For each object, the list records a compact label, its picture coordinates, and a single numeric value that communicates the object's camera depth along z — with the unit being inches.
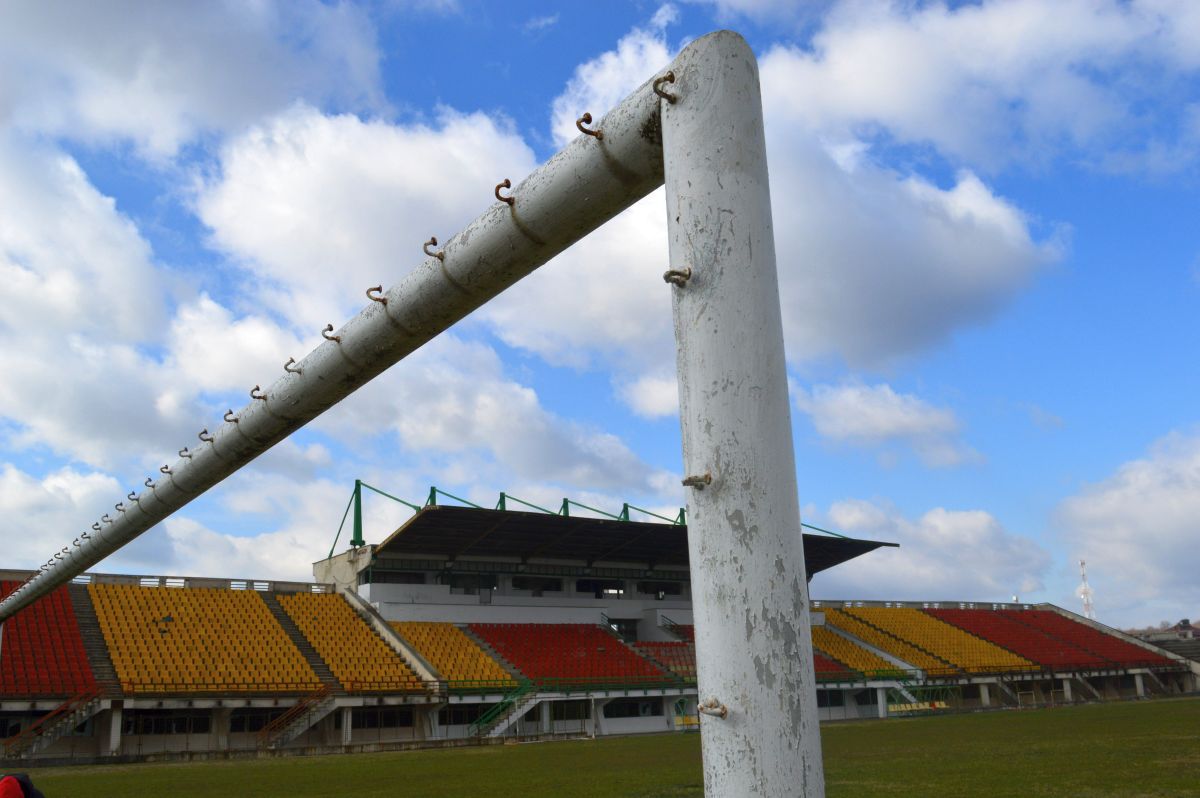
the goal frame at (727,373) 69.6
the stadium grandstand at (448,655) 1087.0
